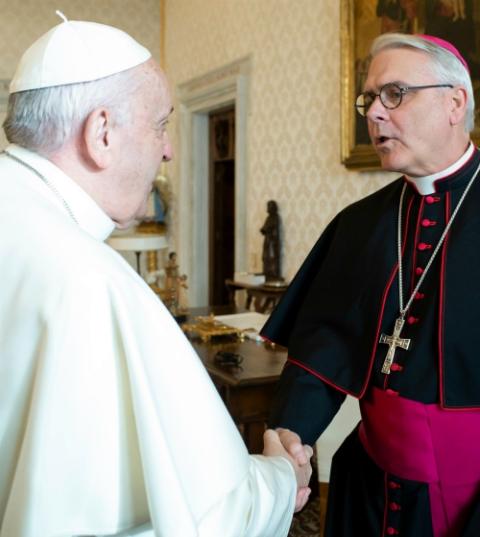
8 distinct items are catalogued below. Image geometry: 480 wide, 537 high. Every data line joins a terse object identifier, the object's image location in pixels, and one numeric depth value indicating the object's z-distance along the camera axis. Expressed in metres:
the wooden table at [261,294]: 5.06
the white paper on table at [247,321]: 3.84
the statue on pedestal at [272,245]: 5.48
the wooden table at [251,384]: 3.01
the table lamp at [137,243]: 6.34
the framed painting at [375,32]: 3.71
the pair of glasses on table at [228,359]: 3.17
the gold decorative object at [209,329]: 3.77
